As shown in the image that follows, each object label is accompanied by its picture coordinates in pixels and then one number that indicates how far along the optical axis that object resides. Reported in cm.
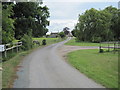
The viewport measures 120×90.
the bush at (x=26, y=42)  2012
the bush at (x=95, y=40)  5012
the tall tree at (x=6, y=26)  1323
